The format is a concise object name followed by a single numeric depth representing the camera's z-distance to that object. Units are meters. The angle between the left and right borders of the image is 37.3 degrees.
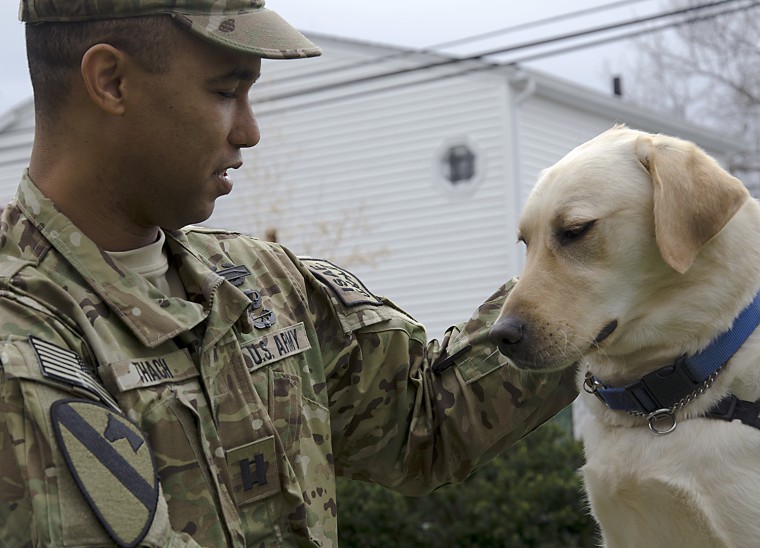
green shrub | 7.57
